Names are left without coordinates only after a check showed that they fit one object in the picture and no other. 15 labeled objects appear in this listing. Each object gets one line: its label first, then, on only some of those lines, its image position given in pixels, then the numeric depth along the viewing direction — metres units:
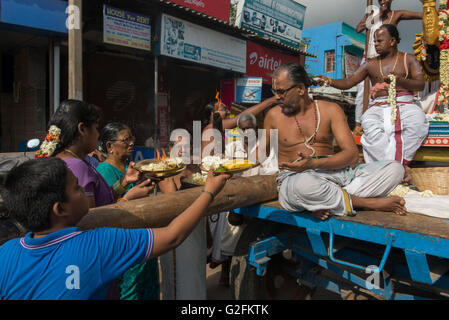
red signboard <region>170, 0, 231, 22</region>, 8.18
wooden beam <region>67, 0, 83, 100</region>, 4.45
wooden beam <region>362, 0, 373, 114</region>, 4.77
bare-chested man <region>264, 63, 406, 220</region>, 2.27
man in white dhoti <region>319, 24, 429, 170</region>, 3.84
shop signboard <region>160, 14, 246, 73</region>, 7.75
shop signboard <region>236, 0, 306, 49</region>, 10.45
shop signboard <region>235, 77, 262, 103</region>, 10.27
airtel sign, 10.52
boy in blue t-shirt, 1.19
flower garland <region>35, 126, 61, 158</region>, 1.82
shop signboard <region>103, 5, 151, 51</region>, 6.62
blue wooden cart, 1.84
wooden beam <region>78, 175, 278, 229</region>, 1.67
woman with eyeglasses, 2.90
